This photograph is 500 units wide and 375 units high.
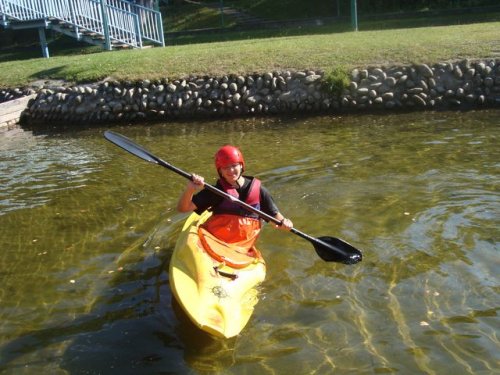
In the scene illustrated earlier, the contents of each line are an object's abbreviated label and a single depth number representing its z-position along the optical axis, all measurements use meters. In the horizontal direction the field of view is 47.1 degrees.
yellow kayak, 4.00
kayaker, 5.20
